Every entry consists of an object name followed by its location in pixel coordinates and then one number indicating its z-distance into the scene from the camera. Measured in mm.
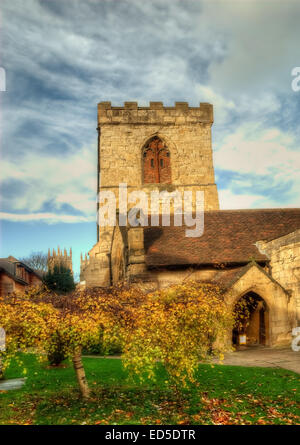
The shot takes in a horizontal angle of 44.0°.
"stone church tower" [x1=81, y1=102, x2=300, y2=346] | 16156
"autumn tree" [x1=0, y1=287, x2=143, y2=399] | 7730
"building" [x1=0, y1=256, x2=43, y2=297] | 35719
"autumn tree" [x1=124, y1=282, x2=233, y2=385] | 7770
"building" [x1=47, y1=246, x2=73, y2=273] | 73150
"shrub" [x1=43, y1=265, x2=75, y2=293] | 36041
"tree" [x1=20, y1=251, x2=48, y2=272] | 69000
